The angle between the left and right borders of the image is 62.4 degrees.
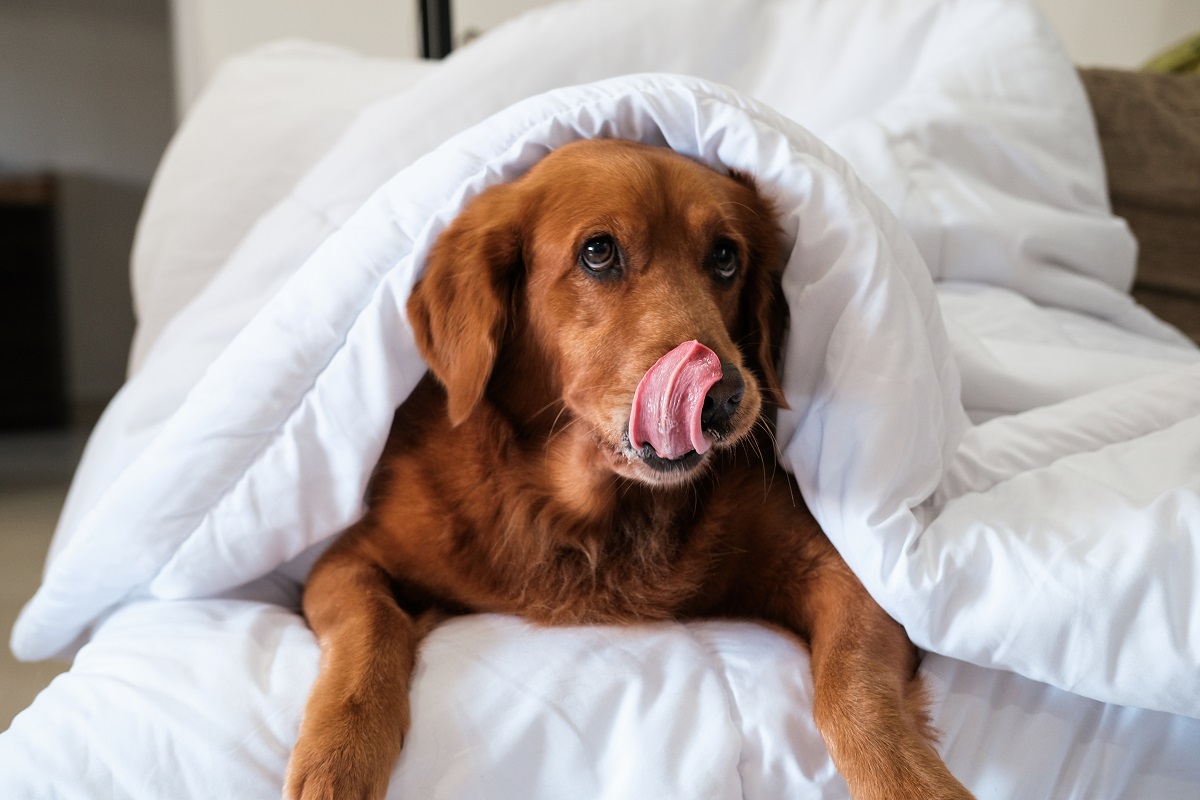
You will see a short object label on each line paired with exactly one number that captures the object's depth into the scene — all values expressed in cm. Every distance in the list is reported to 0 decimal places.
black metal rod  295
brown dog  115
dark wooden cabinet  410
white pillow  223
